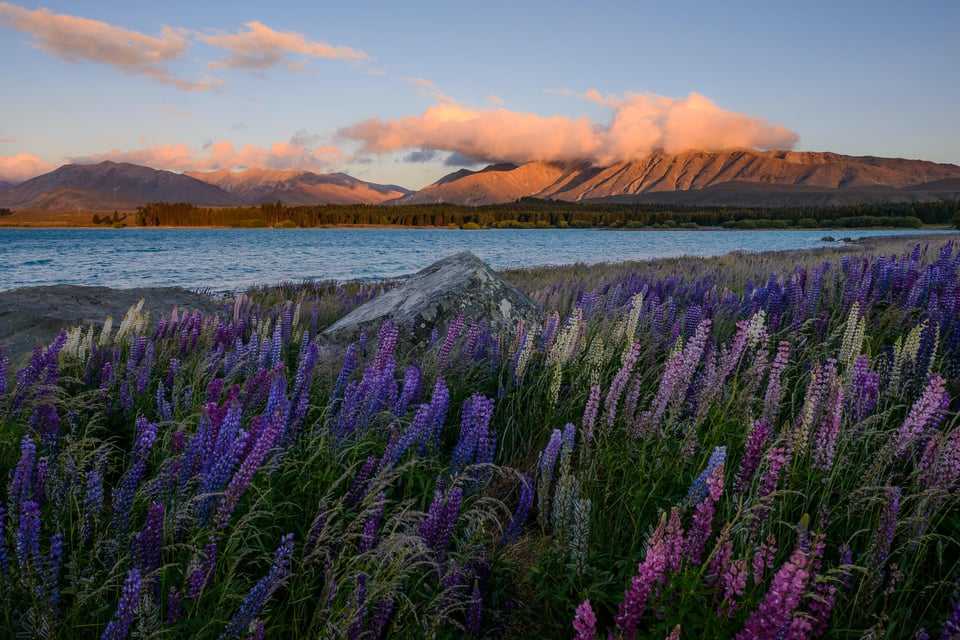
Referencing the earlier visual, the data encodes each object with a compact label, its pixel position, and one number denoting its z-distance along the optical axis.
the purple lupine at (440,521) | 2.41
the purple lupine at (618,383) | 3.32
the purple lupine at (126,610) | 1.76
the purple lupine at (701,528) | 1.98
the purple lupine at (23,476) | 2.32
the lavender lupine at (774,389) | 3.08
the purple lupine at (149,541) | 2.10
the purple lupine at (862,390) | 3.30
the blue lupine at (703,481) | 2.35
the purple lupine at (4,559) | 2.09
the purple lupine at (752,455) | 2.44
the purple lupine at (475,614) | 2.29
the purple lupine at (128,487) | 2.38
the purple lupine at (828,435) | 2.71
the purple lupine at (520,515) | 2.81
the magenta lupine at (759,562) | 1.92
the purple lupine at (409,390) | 3.58
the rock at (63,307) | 7.62
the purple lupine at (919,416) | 2.60
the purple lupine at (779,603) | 1.51
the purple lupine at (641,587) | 1.74
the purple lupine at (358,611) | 1.90
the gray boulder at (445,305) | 6.59
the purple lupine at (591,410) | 3.11
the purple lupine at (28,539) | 2.01
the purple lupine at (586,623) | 1.67
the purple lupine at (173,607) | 1.96
